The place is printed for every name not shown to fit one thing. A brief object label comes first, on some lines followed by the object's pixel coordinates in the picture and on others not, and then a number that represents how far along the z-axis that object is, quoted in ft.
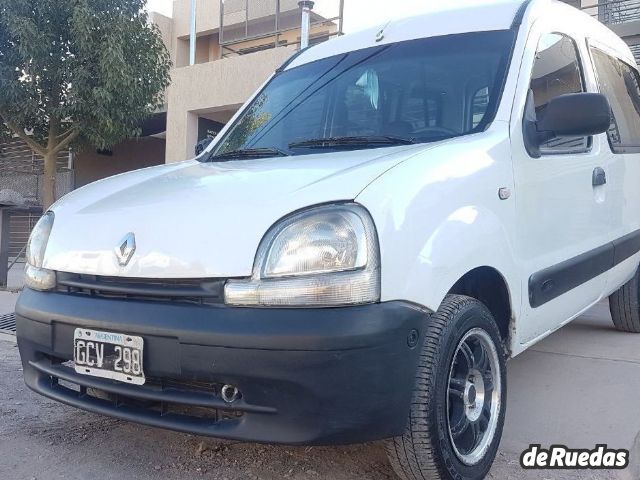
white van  6.33
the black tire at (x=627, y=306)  14.94
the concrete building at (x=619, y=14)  25.66
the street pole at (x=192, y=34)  38.36
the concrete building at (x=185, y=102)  33.30
